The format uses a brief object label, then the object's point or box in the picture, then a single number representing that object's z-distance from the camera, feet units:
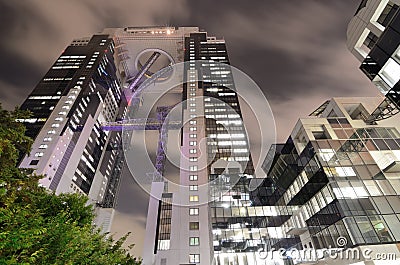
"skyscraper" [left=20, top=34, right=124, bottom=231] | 183.52
